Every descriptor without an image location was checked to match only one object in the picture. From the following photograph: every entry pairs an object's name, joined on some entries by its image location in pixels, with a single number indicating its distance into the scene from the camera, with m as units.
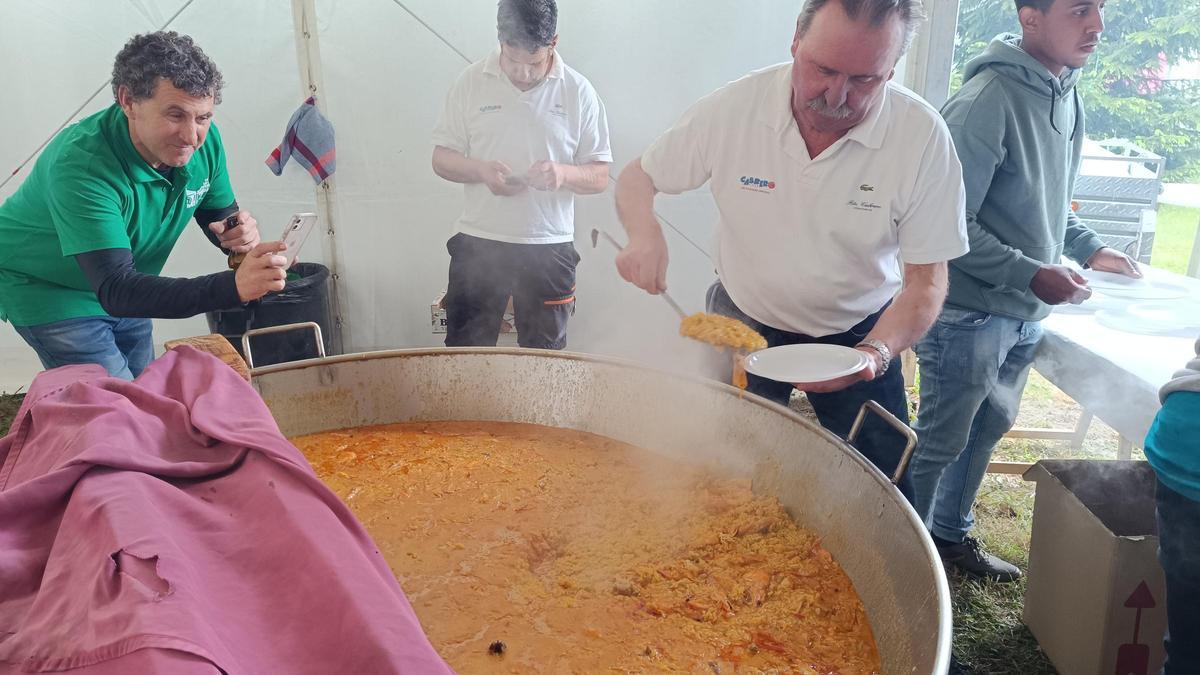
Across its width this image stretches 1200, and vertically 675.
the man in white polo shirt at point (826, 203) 1.79
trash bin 4.01
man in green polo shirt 2.04
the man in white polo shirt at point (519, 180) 3.30
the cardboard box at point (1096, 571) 2.00
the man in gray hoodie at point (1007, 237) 2.29
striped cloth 4.02
